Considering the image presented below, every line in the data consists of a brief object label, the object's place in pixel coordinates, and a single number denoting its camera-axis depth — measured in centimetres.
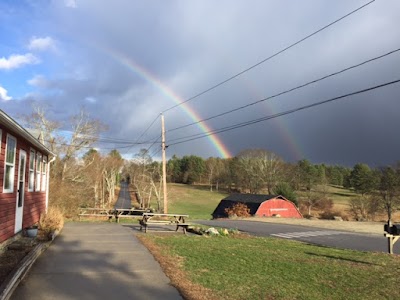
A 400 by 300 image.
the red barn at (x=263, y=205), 5128
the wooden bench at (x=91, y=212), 2410
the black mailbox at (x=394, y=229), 1286
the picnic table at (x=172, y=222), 1637
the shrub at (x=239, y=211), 4726
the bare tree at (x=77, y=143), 4462
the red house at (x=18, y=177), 984
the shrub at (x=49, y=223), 1251
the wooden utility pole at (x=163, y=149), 3156
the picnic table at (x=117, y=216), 2267
